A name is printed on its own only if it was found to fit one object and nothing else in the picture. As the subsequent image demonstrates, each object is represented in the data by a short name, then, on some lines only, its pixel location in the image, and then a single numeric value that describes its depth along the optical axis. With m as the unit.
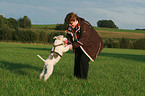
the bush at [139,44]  47.16
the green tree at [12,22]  88.44
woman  5.99
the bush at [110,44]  47.91
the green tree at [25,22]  86.00
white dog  5.50
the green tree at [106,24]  107.97
